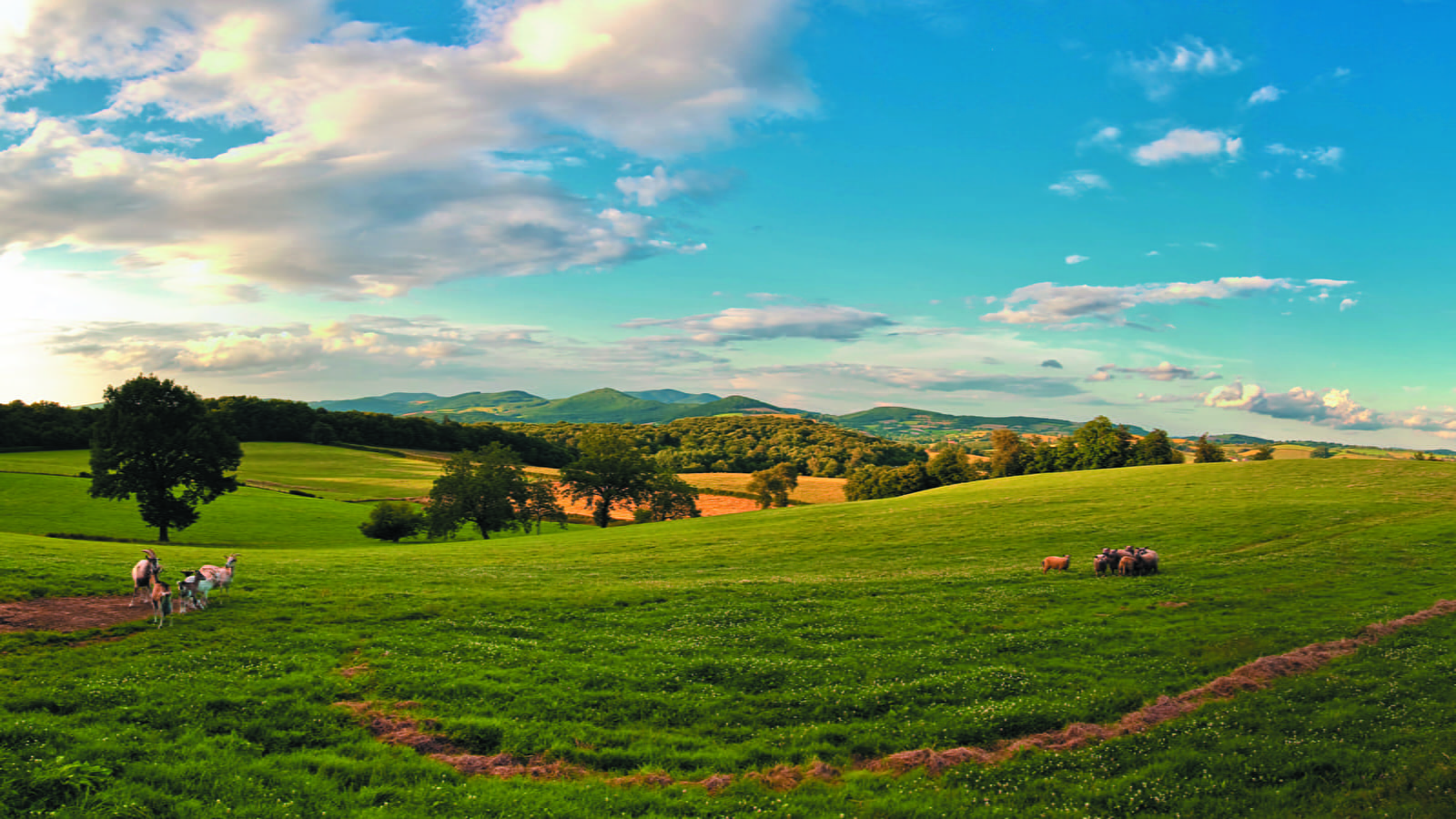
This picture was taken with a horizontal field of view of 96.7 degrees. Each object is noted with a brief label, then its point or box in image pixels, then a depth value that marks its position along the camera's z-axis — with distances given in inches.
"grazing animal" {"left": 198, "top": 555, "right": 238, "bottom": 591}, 892.0
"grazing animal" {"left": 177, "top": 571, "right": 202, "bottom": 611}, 807.9
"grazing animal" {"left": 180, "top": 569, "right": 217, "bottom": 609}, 815.6
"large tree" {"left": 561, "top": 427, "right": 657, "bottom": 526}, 3462.1
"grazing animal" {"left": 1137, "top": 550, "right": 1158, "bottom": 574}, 1244.5
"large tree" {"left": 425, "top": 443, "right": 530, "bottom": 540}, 3009.4
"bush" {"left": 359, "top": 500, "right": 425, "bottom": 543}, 3043.8
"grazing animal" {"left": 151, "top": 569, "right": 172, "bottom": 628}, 743.7
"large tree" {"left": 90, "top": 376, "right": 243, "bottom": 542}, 2174.0
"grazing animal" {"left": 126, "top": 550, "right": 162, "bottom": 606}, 834.0
